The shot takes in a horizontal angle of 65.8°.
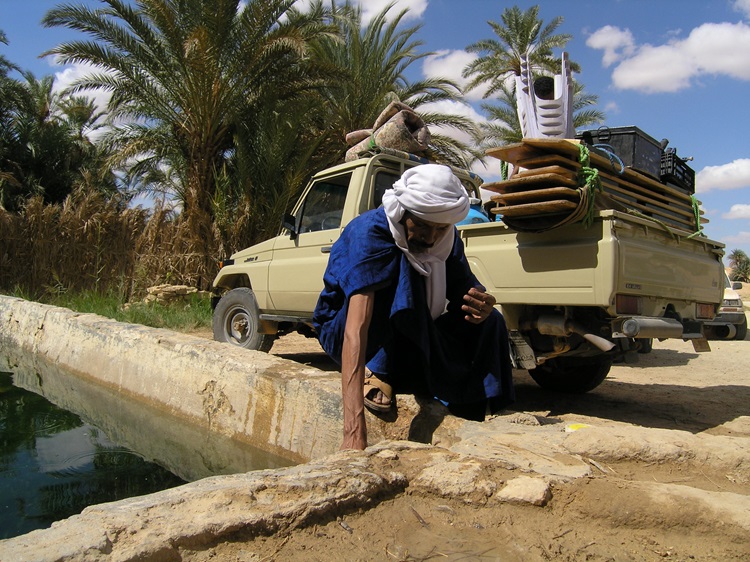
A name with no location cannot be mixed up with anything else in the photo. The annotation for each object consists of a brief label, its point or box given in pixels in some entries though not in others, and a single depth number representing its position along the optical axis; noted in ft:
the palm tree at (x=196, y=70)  36.76
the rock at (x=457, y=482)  6.48
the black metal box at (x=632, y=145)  15.87
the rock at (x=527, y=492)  6.33
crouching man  8.52
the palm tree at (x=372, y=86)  47.37
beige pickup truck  12.12
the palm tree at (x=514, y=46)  65.21
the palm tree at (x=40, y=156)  65.16
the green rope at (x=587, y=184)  11.89
